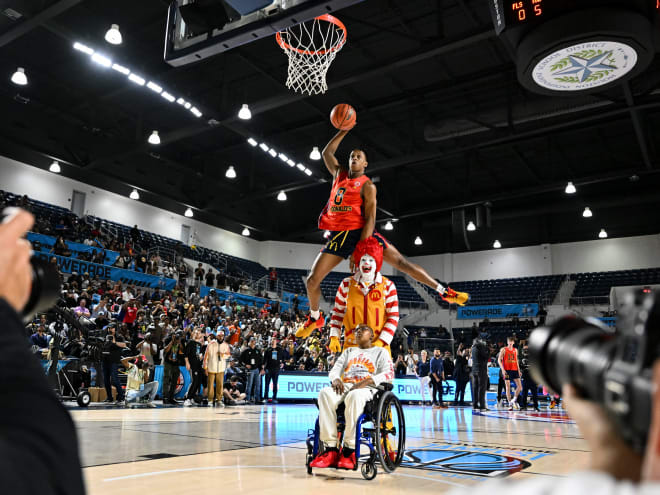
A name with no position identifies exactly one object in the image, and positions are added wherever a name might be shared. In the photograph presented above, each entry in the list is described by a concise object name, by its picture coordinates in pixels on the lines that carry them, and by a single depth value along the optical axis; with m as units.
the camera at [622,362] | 0.56
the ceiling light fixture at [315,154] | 15.57
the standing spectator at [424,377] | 15.80
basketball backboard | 6.24
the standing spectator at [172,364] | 11.61
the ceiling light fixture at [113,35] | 9.82
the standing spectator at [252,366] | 13.45
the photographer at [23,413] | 0.61
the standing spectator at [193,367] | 11.89
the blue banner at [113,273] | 15.63
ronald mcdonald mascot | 4.98
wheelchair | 4.00
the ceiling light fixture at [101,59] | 12.31
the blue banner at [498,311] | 25.19
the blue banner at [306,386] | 14.14
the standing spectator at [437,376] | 14.30
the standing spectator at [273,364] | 13.62
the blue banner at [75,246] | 15.73
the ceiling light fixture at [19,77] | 12.59
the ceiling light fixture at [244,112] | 13.30
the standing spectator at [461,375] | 14.83
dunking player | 5.01
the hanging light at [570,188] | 17.52
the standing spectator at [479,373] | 13.09
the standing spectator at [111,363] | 10.50
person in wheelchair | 4.12
